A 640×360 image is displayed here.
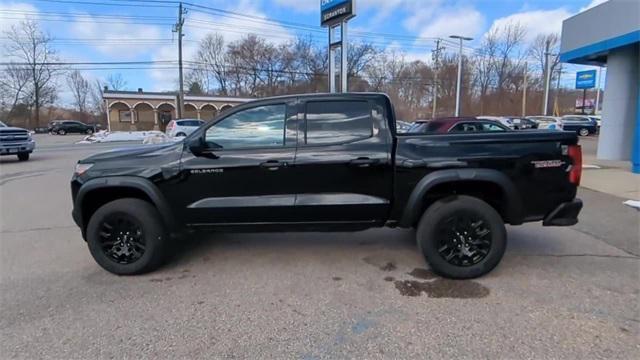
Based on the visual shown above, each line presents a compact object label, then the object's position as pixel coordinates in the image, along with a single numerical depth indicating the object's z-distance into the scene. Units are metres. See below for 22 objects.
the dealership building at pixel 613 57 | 12.21
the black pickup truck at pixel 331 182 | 3.92
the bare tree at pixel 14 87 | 60.25
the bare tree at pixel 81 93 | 79.19
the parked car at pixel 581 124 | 32.25
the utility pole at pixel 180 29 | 37.34
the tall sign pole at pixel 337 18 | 15.16
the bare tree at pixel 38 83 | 60.41
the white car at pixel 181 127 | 28.08
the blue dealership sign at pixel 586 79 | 45.72
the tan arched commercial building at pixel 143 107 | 51.06
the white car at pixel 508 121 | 30.78
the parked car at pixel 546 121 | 30.50
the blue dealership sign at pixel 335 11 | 15.10
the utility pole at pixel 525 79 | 51.99
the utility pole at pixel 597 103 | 55.92
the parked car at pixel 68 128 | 48.41
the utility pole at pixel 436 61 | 58.88
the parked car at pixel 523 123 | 30.61
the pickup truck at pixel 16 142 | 14.75
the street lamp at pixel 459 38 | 35.41
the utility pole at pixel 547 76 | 43.16
